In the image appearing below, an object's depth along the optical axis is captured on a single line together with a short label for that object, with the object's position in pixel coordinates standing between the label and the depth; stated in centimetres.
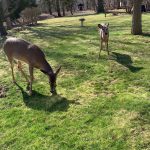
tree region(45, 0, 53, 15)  5645
